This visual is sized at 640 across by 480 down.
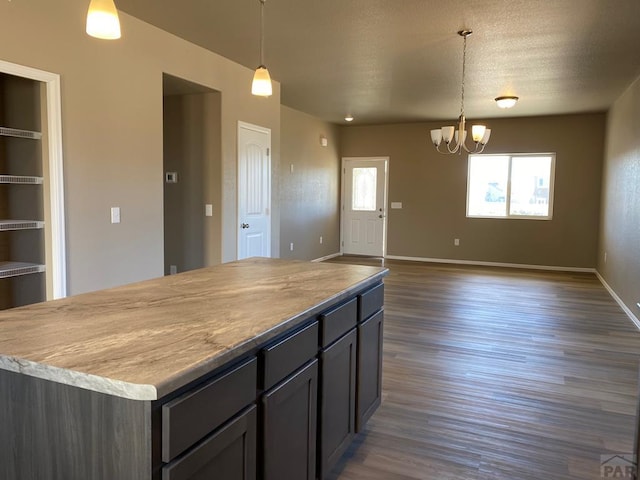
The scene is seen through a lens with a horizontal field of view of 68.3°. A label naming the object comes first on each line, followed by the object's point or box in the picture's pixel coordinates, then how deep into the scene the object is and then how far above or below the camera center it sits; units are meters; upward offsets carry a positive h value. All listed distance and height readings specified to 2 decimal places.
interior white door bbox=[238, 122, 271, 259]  5.32 +0.14
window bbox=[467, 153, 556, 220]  8.59 +0.37
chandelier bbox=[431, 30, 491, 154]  4.89 +0.77
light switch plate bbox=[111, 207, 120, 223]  3.71 -0.11
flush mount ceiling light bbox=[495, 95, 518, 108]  6.22 +1.39
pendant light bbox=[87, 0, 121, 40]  1.98 +0.77
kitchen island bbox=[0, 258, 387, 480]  1.12 -0.50
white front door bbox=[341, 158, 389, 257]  9.83 -0.03
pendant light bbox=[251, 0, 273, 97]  2.92 +0.74
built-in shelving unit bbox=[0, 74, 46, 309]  3.23 +0.03
